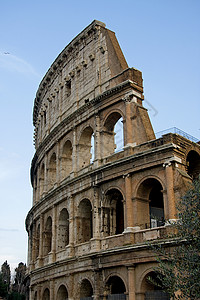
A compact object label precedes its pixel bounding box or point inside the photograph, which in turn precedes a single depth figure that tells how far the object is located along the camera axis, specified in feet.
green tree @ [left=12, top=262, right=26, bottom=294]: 203.62
